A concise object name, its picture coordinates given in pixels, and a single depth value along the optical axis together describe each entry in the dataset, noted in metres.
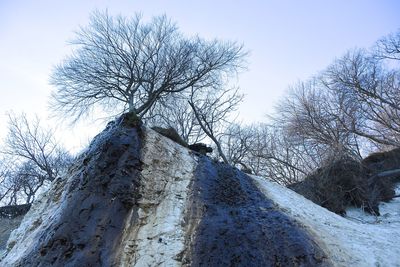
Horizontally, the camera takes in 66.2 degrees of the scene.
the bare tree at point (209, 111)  14.90
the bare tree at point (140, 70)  12.77
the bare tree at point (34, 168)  17.33
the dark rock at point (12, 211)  11.57
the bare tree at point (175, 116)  14.19
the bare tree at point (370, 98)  15.16
